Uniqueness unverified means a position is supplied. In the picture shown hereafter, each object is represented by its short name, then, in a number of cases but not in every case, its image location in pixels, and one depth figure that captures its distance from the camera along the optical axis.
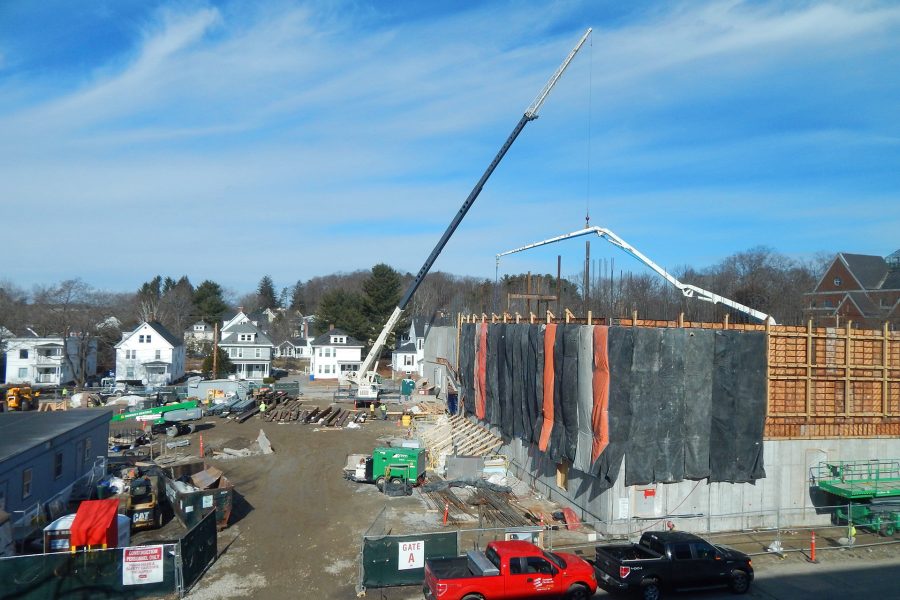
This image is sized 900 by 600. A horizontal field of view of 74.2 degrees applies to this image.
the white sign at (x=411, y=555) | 15.02
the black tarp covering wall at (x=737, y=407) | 19.72
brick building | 61.22
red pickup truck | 13.01
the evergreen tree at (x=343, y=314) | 78.38
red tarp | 15.45
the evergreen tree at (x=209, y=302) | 97.56
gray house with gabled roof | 69.31
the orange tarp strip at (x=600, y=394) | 18.92
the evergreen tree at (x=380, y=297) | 78.31
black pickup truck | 14.35
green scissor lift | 19.94
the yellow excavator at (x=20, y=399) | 40.81
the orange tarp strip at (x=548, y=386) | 22.58
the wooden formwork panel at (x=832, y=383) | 20.73
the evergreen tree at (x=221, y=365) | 63.97
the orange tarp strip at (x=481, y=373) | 31.95
